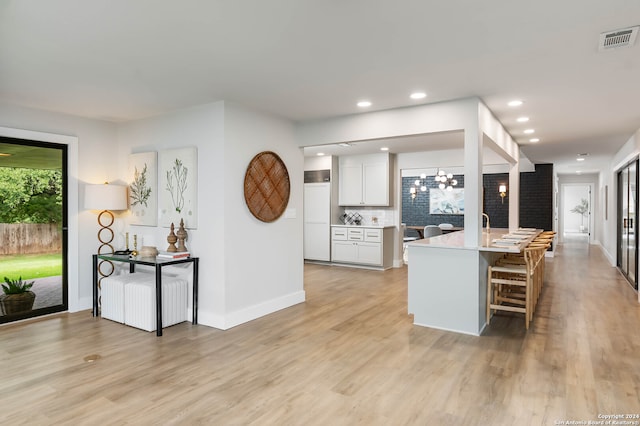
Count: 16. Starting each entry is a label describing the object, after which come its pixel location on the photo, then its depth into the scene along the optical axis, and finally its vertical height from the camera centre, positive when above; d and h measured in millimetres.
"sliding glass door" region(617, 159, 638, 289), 5855 -181
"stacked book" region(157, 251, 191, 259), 4043 -453
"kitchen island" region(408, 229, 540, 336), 3780 -729
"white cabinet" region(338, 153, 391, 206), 7863 +622
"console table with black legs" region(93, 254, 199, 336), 3787 -641
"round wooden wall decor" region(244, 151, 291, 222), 4285 +275
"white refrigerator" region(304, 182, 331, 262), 8180 -222
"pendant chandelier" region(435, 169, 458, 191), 8953 +703
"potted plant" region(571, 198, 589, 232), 16922 +34
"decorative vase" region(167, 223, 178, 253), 4152 -328
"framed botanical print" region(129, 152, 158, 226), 4602 +270
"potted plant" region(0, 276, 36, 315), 4227 -932
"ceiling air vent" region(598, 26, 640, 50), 2365 +1064
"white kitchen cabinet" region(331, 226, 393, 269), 7594 -693
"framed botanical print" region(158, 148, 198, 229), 4222 +263
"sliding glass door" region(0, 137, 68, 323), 4246 -152
